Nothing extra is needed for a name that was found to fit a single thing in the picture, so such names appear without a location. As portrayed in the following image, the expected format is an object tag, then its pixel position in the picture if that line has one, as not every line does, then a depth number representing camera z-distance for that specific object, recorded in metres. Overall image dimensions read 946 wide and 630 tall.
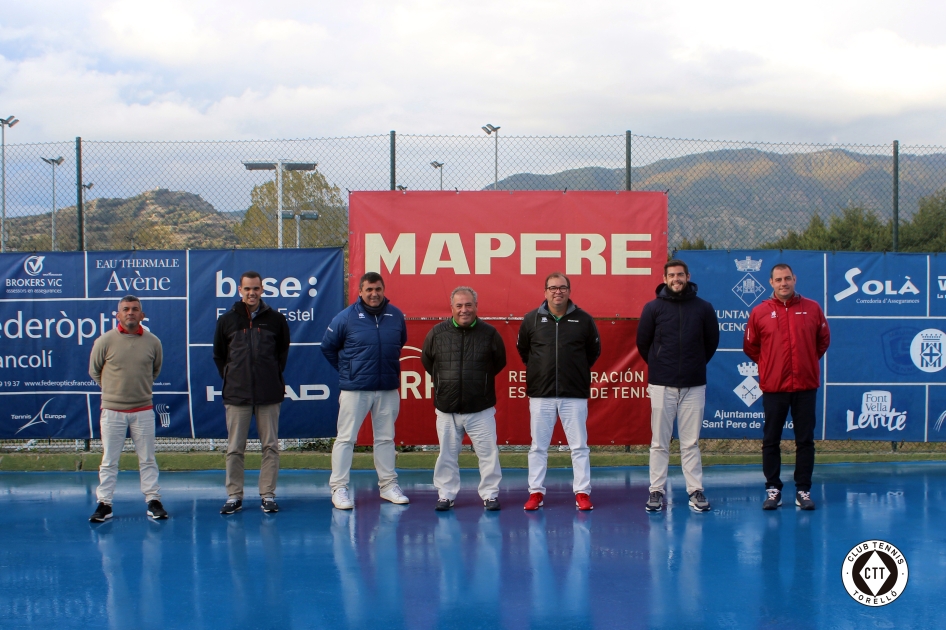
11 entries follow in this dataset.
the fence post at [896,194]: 7.49
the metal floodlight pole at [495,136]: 7.38
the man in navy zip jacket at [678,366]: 5.88
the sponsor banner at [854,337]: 7.38
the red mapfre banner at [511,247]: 7.30
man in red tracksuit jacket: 5.82
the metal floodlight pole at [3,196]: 7.71
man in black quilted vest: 5.96
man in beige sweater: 5.77
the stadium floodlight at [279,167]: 7.46
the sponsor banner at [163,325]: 7.41
